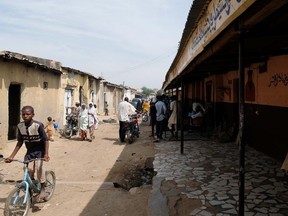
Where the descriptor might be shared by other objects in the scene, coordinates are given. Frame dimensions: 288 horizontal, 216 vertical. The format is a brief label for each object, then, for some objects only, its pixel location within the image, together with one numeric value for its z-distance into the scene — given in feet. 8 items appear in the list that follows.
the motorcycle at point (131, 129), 42.34
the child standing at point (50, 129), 43.96
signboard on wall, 8.75
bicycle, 16.16
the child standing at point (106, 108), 102.03
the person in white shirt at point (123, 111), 42.39
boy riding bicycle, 17.75
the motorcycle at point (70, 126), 48.73
